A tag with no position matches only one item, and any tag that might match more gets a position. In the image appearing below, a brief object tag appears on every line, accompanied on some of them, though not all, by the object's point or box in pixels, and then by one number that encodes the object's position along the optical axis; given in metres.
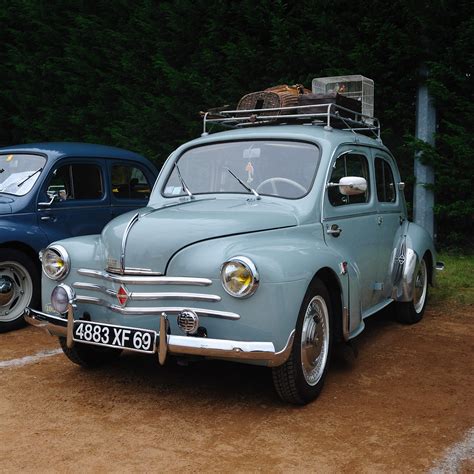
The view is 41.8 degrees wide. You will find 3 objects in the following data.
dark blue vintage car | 5.95
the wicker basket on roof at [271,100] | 5.91
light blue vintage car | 3.59
